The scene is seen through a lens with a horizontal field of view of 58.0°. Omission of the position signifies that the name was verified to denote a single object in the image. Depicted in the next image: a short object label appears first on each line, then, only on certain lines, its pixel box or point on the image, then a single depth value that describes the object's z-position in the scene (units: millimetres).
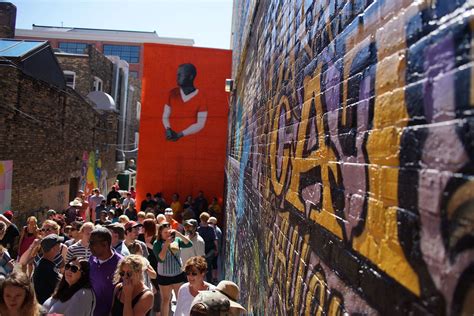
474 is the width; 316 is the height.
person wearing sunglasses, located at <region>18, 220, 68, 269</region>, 5023
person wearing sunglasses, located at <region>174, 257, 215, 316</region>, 3834
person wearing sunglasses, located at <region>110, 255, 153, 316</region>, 3406
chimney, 21094
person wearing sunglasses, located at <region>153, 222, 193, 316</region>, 5641
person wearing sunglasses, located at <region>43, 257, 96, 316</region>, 3339
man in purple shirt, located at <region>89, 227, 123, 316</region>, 3709
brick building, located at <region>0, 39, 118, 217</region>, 11797
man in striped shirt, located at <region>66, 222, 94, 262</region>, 4753
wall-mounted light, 11399
